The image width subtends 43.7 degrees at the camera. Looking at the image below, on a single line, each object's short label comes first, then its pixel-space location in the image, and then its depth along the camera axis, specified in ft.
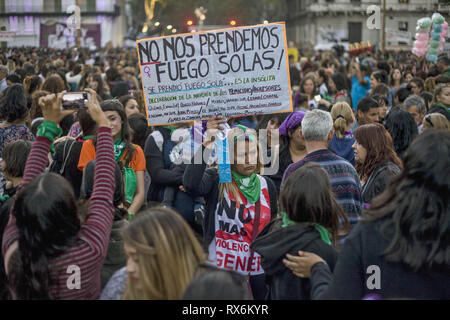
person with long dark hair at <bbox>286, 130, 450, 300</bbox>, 7.06
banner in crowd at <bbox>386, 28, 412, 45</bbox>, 64.80
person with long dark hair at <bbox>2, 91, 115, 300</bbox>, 8.04
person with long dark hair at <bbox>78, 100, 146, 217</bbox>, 15.25
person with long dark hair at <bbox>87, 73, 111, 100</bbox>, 30.02
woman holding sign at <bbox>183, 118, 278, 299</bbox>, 12.93
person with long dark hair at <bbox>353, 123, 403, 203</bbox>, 14.20
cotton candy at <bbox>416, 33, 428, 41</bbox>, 46.11
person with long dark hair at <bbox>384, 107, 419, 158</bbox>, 21.33
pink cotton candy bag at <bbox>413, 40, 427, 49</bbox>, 46.16
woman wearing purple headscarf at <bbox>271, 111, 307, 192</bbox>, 16.62
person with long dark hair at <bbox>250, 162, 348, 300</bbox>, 9.39
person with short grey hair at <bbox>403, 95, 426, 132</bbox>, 24.71
